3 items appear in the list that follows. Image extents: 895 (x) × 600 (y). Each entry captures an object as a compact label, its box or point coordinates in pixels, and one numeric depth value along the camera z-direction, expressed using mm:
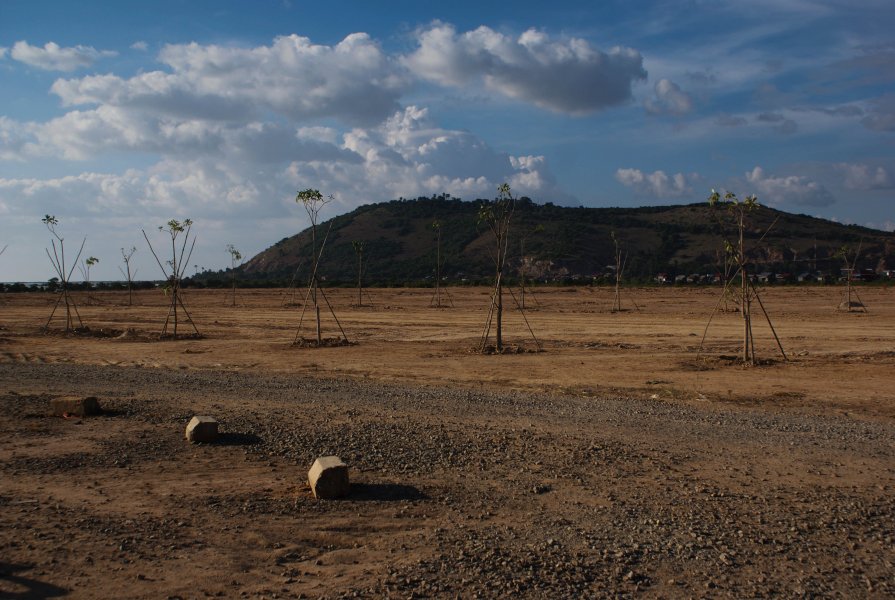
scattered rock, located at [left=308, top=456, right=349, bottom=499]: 6539
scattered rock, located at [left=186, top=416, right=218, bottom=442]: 8672
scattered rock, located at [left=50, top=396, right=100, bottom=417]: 10242
